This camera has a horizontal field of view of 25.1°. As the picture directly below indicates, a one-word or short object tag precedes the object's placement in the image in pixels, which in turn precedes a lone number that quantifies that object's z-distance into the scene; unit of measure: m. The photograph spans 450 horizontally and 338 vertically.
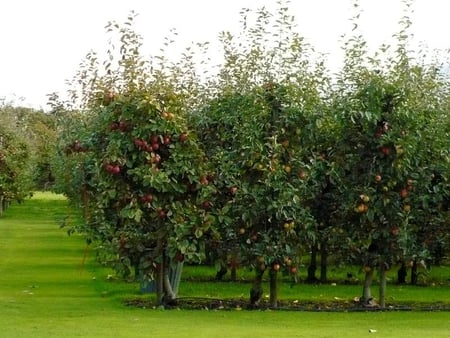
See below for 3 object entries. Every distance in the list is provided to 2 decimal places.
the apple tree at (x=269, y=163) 15.88
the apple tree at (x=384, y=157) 16.08
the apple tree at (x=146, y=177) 15.62
